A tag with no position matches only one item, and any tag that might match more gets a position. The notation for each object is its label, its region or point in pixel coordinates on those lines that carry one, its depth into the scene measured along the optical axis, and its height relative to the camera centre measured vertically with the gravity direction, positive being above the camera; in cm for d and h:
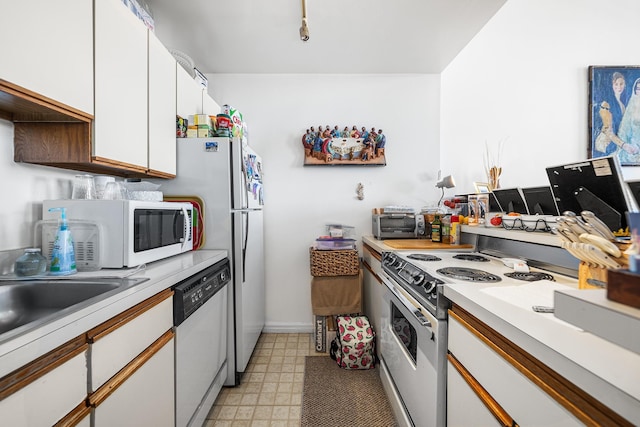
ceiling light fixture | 177 +111
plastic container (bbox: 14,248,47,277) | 116 -22
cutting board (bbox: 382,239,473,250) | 209 -25
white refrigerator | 197 +9
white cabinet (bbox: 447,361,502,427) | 90 -66
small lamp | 252 +26
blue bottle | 119 -18
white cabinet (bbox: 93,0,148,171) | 128 +60
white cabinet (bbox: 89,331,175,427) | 88 -63
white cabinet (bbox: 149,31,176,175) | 167 +62
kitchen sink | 108 -32
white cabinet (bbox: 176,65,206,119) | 199 +85
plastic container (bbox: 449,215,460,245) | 217 -14
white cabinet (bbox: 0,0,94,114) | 93 +57
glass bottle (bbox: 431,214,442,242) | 233 -15
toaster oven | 259 -13
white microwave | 132 -6
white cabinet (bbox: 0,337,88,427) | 60 -42
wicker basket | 255 -46
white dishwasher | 133 -70
